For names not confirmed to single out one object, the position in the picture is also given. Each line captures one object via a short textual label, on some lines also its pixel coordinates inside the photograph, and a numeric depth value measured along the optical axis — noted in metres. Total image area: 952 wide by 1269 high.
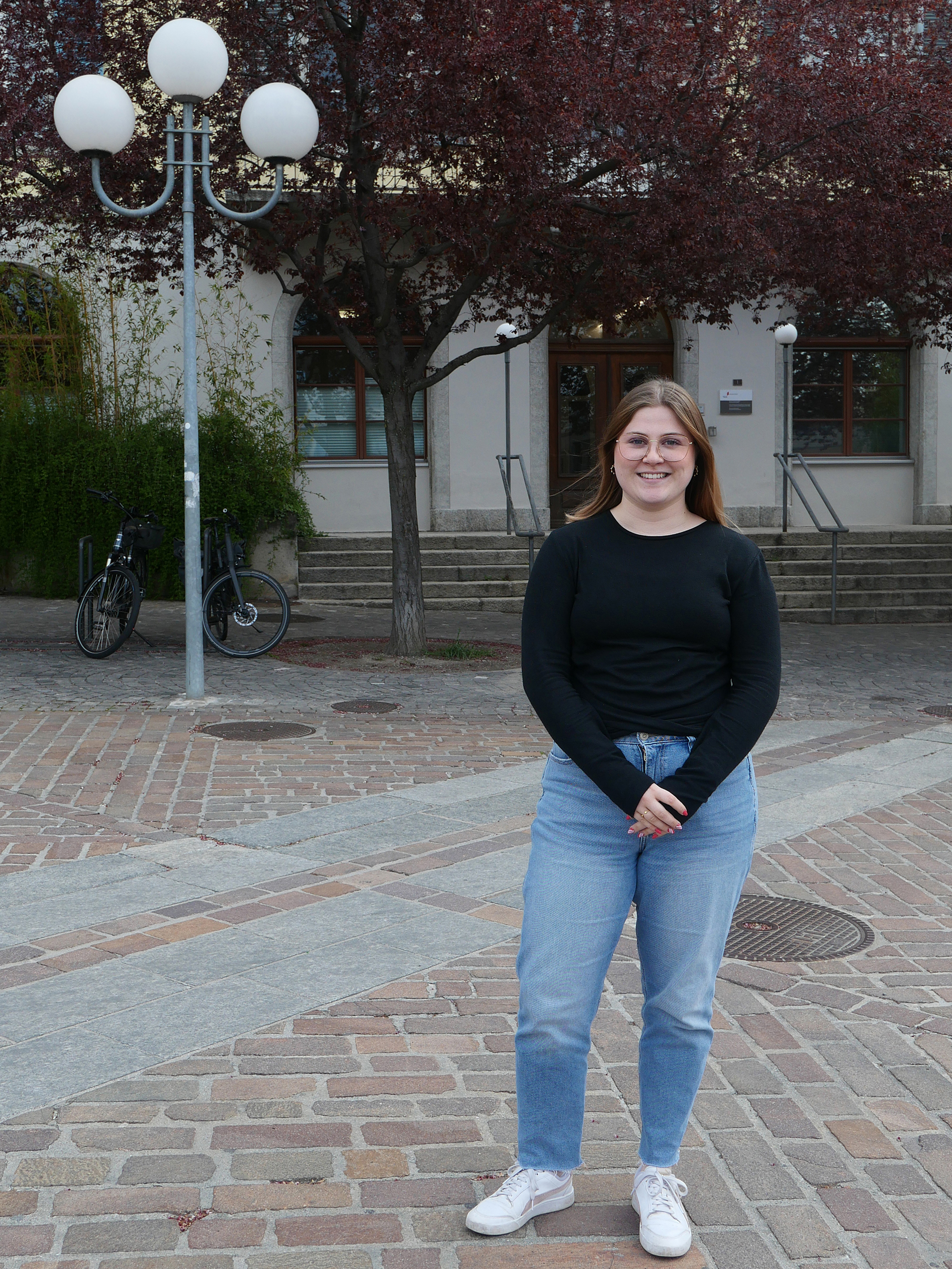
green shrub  16.30
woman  2.63
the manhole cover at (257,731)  8.32
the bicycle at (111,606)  11.48
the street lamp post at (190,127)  8.81
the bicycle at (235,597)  11.44
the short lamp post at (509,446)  18.11
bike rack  11.98
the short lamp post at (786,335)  18.05
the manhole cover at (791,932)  4.50
